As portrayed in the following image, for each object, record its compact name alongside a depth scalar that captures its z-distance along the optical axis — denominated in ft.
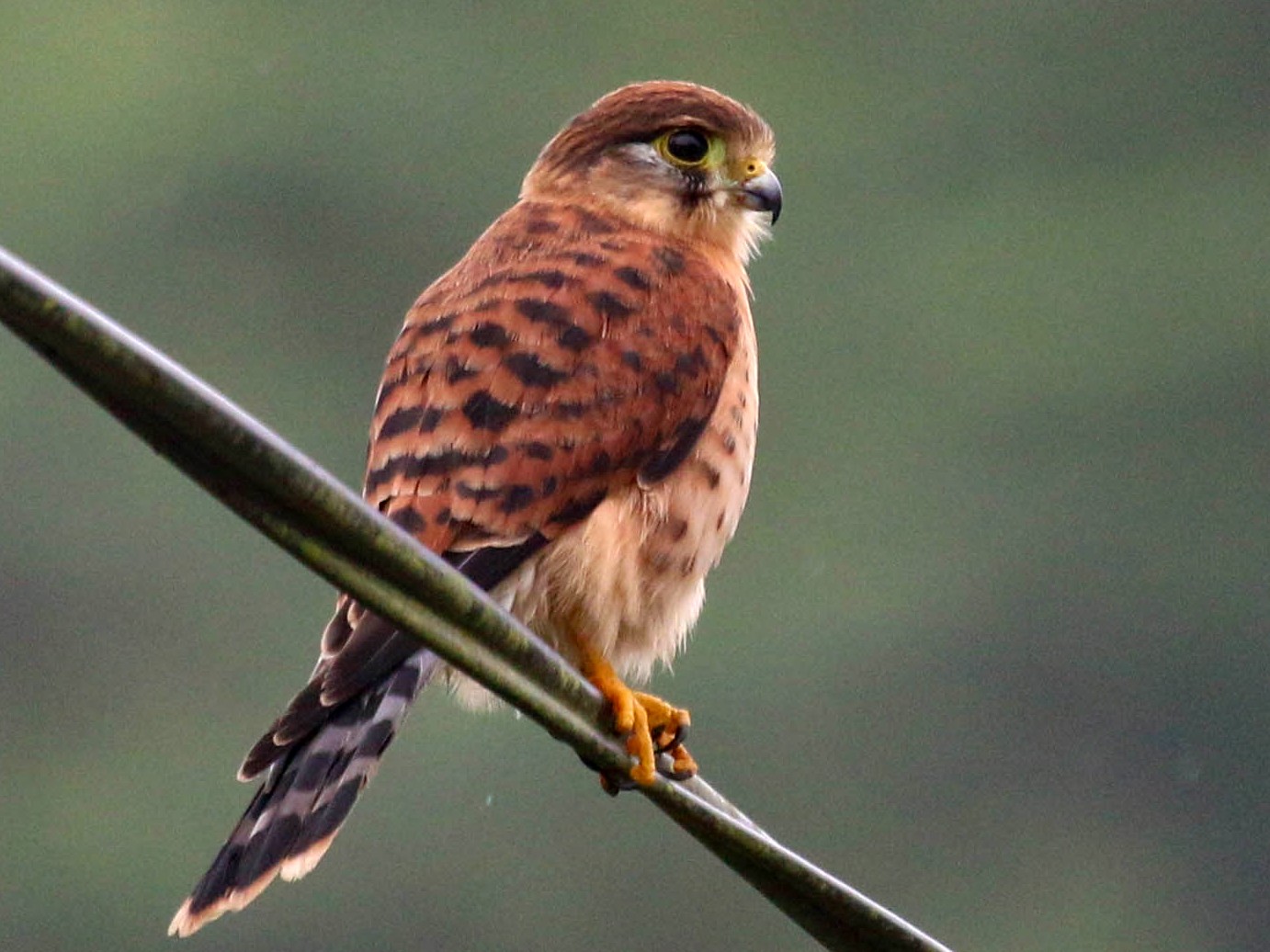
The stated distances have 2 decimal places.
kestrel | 16.76
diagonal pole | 14.03
